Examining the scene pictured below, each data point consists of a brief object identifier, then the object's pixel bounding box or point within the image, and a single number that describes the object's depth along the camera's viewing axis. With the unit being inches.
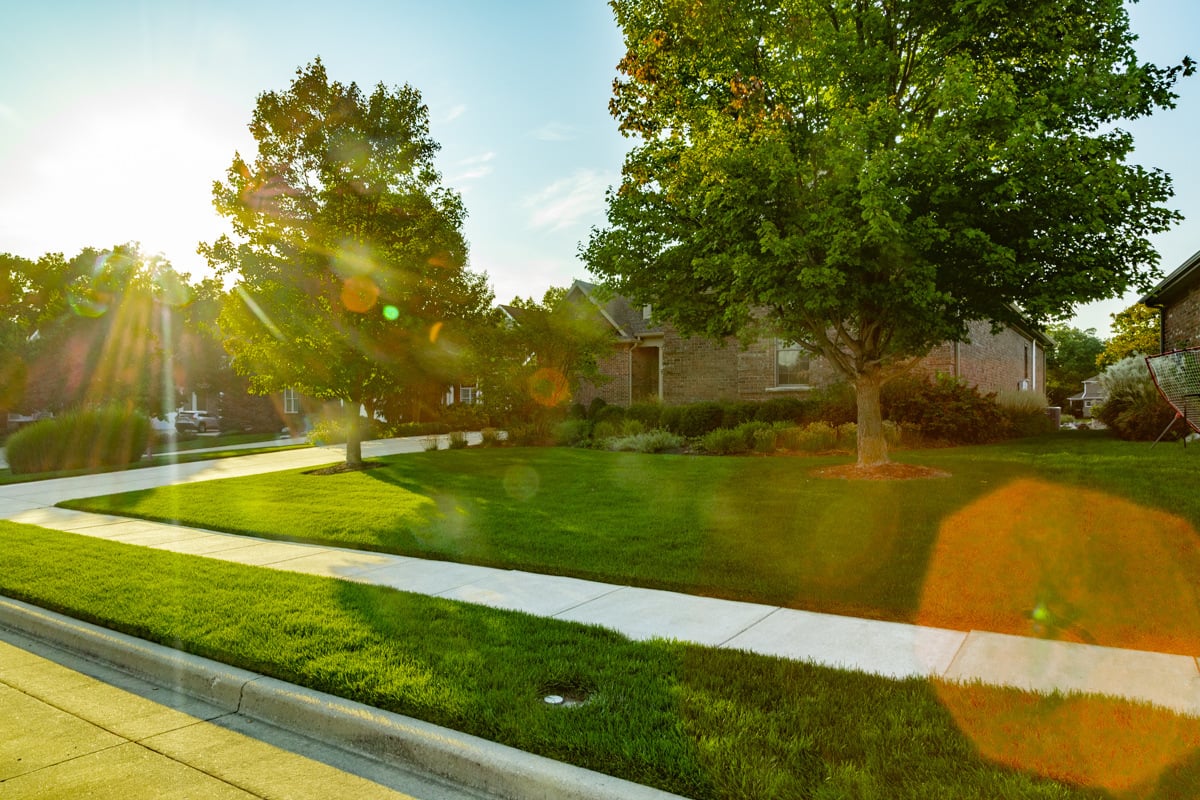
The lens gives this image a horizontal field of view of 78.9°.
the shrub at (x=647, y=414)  870.9
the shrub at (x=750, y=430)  683.4
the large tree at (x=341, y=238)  601.6
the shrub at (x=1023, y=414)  782.5
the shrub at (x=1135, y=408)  658.8
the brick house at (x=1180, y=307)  701.3
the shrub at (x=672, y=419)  830.5
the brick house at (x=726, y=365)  873.5
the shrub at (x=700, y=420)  818.2
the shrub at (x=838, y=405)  724.0
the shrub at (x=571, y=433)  836.6
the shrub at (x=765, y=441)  665.0
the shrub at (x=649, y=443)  731.4
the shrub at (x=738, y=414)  800.9
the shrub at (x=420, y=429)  1154.7
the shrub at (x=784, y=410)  770.2
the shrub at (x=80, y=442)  769.6
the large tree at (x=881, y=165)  359.3
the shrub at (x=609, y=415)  906.1
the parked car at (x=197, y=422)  1564.1
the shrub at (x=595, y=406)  1014.4
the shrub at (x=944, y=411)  685.9
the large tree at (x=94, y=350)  1141.1
